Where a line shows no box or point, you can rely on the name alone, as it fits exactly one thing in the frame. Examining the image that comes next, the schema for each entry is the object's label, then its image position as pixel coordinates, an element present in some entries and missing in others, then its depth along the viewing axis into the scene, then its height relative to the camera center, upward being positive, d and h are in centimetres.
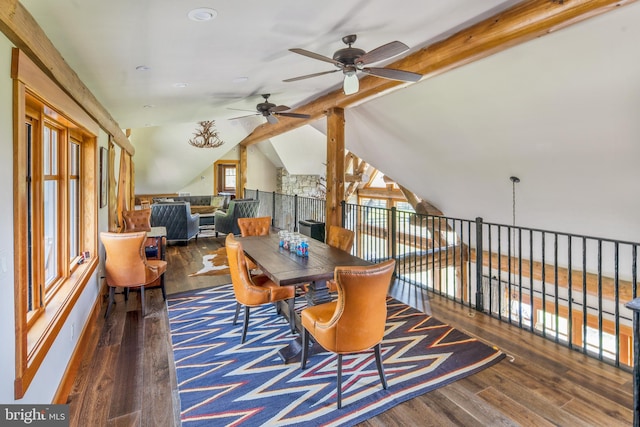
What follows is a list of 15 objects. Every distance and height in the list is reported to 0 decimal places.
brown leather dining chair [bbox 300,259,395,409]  213 -71
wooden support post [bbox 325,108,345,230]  546 +66
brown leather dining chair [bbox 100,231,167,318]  359 -58
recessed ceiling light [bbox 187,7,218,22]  203 +115
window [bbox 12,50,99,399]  169 -5
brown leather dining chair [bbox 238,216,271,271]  490 -28
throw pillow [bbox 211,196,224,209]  1127 +14
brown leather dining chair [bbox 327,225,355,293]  379 -36
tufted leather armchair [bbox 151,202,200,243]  723 -26
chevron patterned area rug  219 -125
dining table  268 -50
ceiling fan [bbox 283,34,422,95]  262 +118
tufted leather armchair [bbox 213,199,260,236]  802 -19
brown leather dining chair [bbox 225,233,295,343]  298 -73
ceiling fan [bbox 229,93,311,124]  499 +142
